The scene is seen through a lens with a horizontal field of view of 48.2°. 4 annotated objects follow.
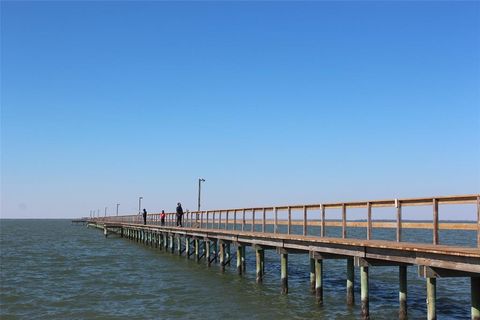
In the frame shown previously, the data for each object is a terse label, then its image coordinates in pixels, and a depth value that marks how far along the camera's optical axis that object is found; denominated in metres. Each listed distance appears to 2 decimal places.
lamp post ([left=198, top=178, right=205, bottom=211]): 46.76
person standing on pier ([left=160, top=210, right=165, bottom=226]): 42.42
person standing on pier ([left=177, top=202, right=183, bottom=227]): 35.69
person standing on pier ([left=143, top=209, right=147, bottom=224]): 49.56
